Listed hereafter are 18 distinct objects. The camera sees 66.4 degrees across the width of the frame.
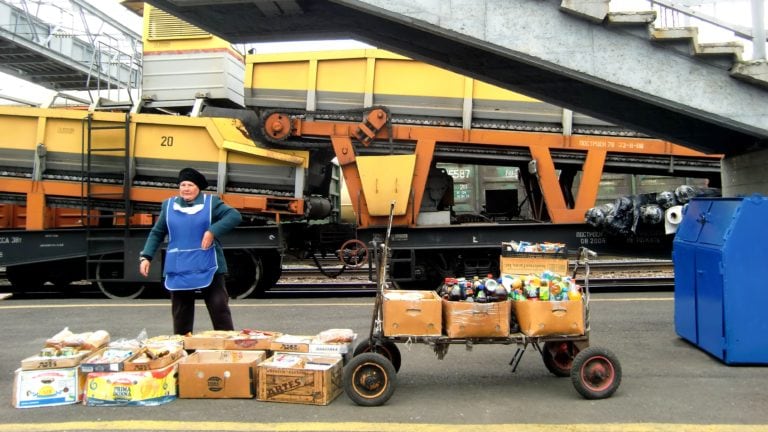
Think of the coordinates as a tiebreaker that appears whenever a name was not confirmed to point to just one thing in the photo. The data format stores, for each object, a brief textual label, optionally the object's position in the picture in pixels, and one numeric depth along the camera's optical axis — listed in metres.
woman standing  4.66
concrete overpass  4.96
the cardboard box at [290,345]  4.37
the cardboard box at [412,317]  4.02
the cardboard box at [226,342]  4.37
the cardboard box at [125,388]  3.91
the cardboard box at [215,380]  4.07
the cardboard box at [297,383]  3.94
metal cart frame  3.94
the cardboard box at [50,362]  3.95
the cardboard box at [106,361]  3.92
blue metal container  4.75
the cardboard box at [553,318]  4.03
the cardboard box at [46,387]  3.94
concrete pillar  5.55
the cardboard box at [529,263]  5.11
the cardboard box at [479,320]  4.00
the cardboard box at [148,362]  3.94
